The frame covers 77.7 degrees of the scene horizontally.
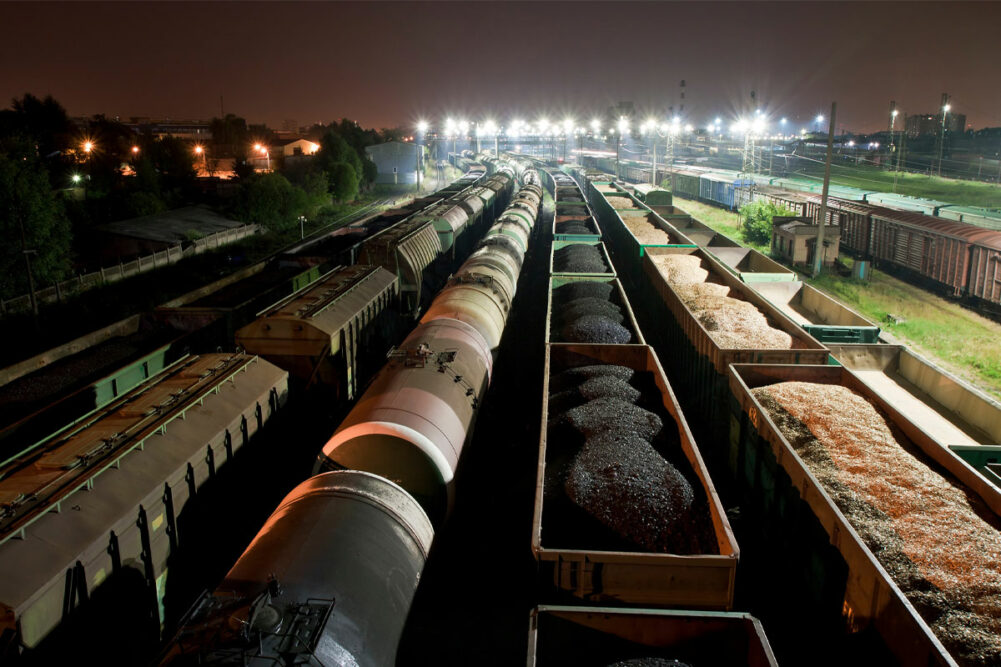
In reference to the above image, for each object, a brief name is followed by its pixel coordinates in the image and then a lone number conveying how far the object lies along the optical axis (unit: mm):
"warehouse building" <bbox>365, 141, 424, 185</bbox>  96500
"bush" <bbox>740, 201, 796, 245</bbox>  40375
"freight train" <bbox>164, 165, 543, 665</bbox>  5363
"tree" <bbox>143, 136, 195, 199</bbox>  63441
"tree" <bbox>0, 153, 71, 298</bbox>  25719
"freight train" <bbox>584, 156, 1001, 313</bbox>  23406
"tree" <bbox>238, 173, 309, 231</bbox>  48250
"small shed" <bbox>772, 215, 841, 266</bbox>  31188
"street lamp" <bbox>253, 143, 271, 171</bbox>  98138
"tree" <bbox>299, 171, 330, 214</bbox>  59750
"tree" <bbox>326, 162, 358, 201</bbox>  70000
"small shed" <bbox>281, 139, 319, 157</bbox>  114644
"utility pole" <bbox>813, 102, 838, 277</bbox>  28286
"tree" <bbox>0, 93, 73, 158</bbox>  65662
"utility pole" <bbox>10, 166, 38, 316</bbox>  23059
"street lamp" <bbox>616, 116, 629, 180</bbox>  74388
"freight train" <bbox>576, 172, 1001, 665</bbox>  6281
